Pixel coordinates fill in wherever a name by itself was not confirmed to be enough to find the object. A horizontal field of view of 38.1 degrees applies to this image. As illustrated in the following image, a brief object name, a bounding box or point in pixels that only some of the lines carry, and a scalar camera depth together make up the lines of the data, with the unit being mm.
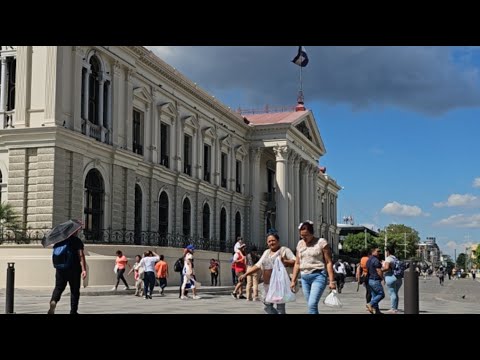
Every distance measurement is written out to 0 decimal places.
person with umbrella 11742
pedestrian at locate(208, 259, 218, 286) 32409
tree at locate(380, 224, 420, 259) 132250
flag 59906
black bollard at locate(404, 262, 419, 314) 10133
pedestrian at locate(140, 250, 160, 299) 21656
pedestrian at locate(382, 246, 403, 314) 15762
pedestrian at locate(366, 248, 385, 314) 14875
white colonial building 27922
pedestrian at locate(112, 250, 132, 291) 24219
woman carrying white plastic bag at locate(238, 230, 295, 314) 10477
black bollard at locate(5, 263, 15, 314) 12391
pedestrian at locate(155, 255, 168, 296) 23828
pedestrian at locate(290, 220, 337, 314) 9867
